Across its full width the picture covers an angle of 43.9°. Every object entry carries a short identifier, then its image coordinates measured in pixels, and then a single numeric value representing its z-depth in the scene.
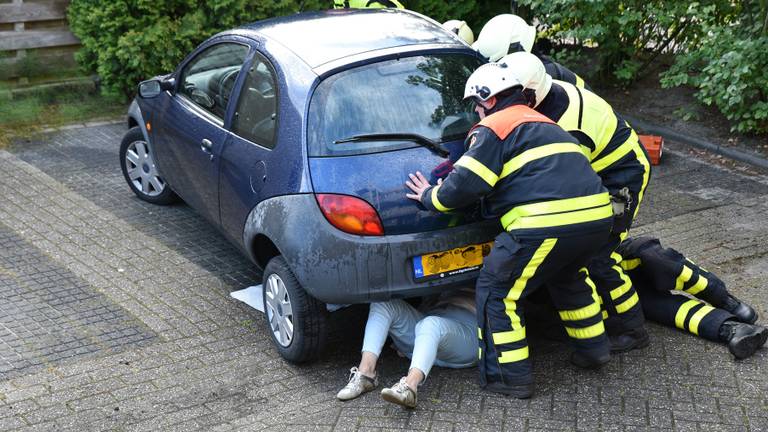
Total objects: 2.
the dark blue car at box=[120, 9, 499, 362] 4.86
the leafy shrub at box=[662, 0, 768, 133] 7.93
